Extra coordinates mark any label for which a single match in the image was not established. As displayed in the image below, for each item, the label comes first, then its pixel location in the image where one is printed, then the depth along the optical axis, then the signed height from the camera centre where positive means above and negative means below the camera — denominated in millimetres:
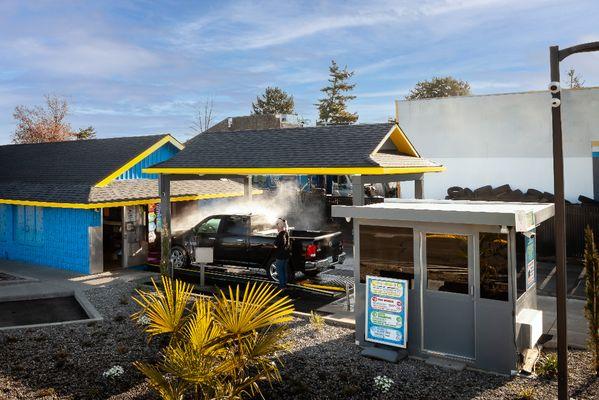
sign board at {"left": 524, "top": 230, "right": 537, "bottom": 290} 9102 -1158
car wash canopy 13188 +1230
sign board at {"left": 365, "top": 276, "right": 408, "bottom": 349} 9359 -2055
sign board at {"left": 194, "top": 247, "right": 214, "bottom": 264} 14789 -1573
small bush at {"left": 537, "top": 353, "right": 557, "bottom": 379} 8484 -2799
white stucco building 23219 +2624
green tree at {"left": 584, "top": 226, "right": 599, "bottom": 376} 8500 -1608
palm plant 6180 -1799
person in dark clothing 14266 -1464
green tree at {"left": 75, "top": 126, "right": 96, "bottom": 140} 60684 +7631
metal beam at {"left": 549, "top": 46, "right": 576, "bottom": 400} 7539 -456
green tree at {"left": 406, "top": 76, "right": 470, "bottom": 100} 77562 +15572
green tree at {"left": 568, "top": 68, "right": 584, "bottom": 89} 70062 +14986
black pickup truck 15016 -1416
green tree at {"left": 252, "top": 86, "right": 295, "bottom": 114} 84875 +15046
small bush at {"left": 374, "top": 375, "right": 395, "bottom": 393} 7973 -2824
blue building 17734 -176
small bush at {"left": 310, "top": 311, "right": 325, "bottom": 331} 11219 -2649
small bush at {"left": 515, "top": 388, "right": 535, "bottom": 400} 7578 -2865
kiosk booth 8555 -1485
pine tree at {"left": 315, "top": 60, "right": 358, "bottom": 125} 69281 +12871
